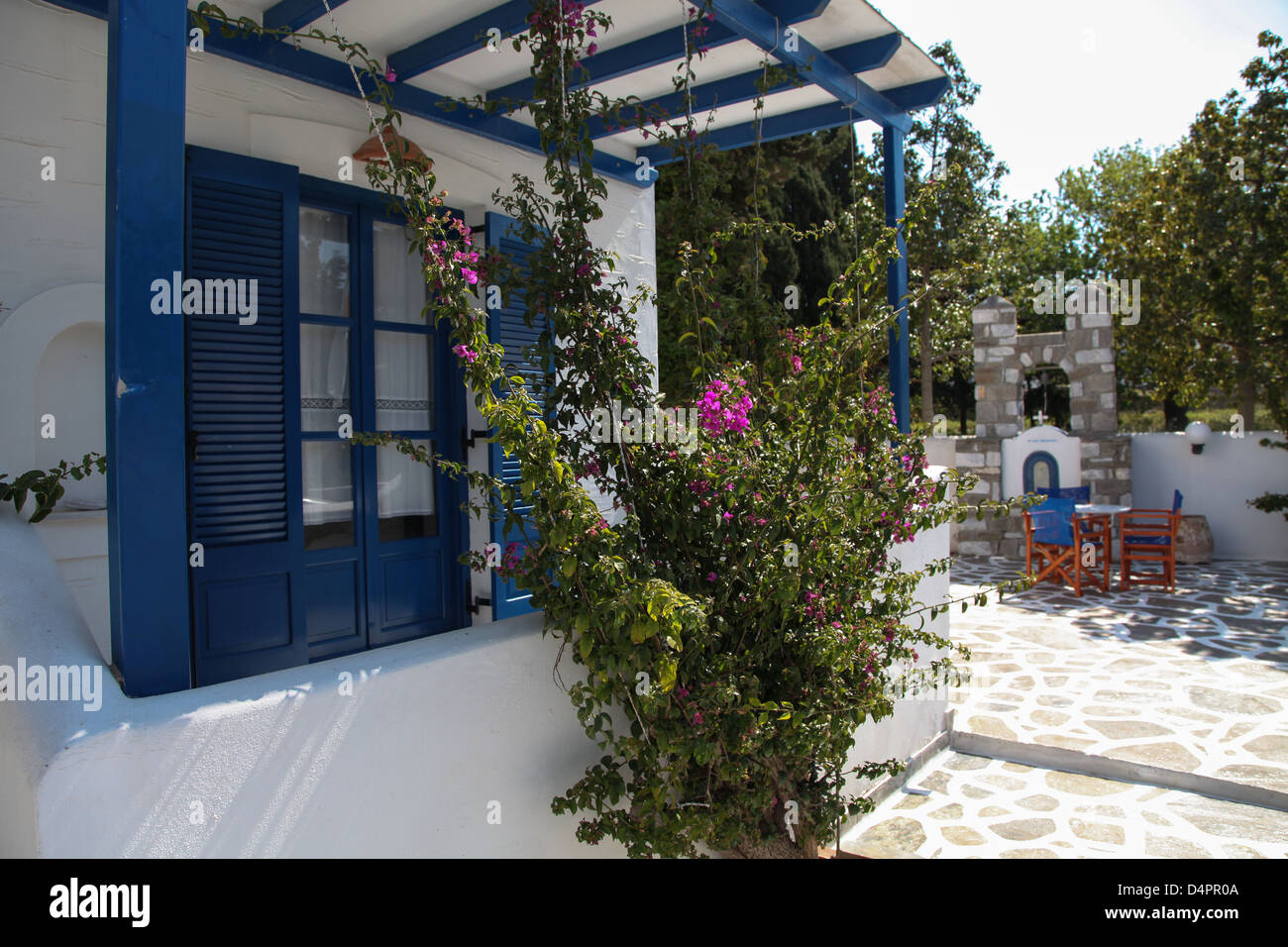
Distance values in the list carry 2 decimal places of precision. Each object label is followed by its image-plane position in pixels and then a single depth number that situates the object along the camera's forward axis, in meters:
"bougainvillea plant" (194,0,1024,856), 2.55
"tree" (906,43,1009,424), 16.81
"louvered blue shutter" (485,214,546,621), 4.16
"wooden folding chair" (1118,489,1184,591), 8.61
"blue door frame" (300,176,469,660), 3.76
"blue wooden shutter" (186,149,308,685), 3.17
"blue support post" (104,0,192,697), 1.96
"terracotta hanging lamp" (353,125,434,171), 3.69
